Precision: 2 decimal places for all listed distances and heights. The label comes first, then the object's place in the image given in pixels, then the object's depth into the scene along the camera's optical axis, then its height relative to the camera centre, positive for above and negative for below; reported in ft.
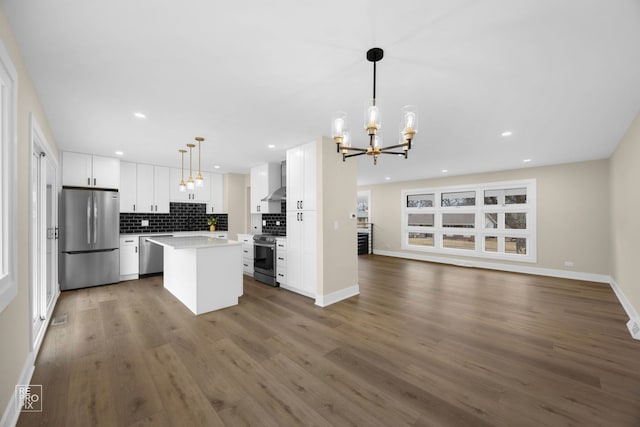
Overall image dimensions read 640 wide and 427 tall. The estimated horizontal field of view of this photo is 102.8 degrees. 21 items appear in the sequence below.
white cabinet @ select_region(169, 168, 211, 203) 19.34 +1.98
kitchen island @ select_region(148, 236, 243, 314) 11.03 -2.61
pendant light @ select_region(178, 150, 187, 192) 13.08 +1.61
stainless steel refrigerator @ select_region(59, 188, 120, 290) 14.34 -1.23
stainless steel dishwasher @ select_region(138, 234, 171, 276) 17.24 -2.79
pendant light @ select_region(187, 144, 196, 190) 12.43 +3.59
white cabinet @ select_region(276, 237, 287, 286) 14.55 -2.58
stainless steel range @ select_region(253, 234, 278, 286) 15.25 -2.68
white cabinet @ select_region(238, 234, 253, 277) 17.46 -2.60
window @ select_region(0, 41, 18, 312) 5.01 +0.77
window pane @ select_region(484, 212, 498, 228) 21.41 -0.46
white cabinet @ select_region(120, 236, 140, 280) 16.53 -2.68
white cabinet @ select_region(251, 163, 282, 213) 17.70 +2.14
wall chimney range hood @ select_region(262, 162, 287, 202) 16.71 +1.59
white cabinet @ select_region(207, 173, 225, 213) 21.39 +1.82
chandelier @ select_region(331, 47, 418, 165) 6.05 +2.36
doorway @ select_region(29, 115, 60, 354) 8.98 -0.97
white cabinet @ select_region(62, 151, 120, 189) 14.90 +2.82
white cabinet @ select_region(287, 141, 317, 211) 12.81 +2.01
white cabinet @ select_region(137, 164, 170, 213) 17.95 +2.02
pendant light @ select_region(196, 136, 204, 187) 12.39 +1.87
